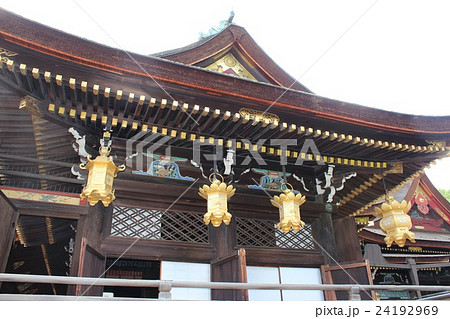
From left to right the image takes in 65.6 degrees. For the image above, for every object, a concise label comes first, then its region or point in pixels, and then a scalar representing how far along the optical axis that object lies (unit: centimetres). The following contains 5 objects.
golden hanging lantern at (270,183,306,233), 579
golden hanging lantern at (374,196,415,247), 643
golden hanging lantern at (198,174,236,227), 543
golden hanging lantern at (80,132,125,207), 476
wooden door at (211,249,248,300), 519
